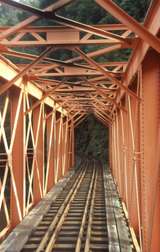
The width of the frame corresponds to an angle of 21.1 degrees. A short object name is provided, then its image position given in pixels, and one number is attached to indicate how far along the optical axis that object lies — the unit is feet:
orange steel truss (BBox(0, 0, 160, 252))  16.57
